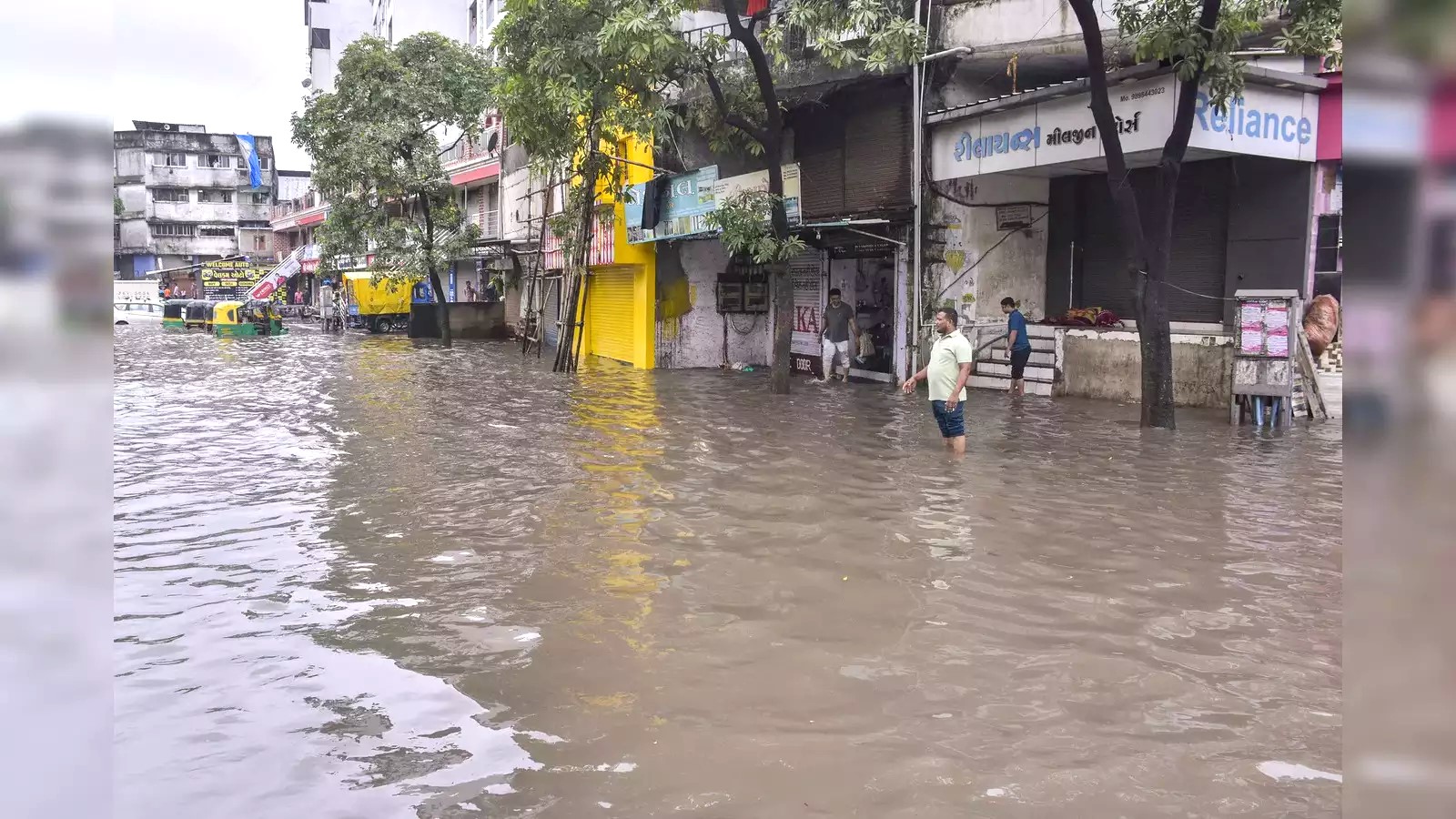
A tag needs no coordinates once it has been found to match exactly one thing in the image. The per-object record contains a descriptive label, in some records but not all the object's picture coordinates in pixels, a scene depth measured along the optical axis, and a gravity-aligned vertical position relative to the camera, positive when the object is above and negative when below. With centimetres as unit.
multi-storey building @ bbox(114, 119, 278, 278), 7375 +919
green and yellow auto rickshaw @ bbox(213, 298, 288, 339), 3953 +60
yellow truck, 4266 +126
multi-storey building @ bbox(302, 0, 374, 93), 6750 +1896
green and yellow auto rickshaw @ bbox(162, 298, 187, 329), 4436 +88
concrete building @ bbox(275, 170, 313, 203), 7978 +1097
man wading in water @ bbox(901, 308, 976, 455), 1100 -35
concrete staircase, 1700 -39
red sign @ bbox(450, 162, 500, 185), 3859 +591
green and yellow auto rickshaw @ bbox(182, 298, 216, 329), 4200 +80
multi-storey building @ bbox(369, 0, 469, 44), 4975 +1452
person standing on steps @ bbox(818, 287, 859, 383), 1964 +18
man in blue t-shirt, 1622 -4
